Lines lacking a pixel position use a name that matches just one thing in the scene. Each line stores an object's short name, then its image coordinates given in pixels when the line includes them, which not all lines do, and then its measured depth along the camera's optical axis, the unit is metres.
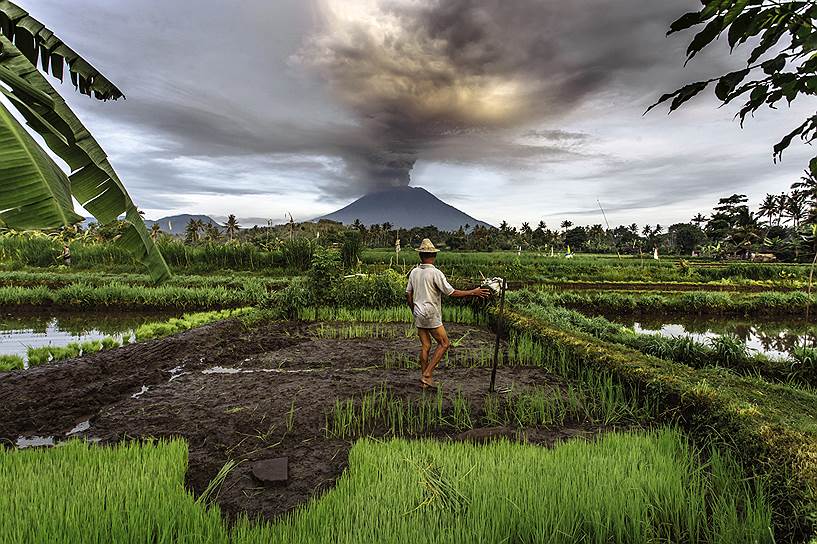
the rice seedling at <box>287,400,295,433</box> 3.74
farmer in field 4.64
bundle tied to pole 4.26
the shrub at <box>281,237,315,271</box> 20.91
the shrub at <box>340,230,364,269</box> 15.39
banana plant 2.00
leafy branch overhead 1.42
